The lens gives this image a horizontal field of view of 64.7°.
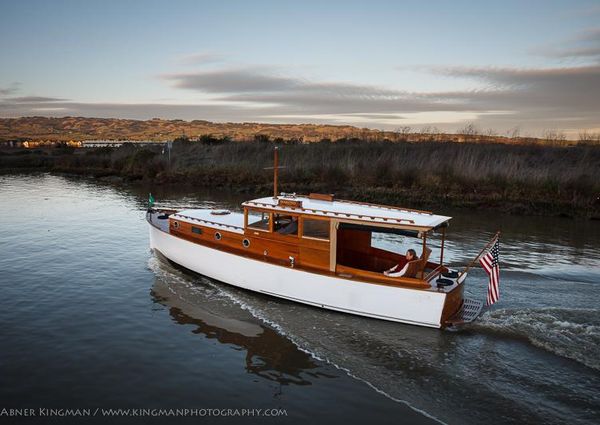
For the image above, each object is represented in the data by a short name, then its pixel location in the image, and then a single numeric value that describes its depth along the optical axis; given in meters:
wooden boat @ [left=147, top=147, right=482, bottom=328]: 10.99
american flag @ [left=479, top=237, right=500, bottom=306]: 10.83
